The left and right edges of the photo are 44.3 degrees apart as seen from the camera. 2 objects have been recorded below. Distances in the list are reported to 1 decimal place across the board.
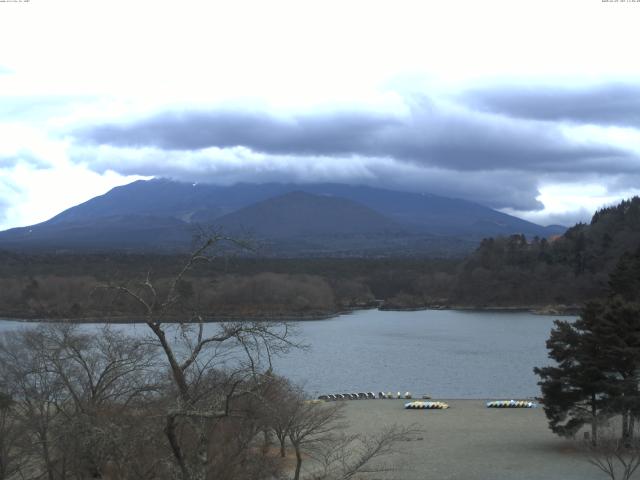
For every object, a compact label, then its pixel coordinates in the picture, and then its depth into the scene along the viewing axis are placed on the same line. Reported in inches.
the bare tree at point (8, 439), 538.0
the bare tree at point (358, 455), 745.9
